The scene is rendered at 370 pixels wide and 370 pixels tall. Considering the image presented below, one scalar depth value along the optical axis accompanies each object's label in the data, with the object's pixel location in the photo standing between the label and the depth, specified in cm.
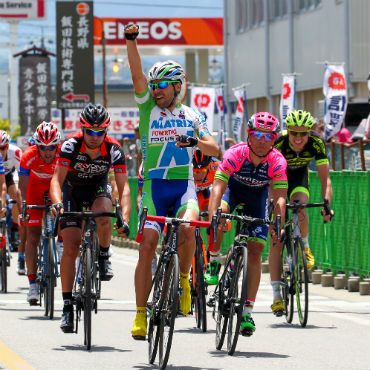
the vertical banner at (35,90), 5703
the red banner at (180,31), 9294
